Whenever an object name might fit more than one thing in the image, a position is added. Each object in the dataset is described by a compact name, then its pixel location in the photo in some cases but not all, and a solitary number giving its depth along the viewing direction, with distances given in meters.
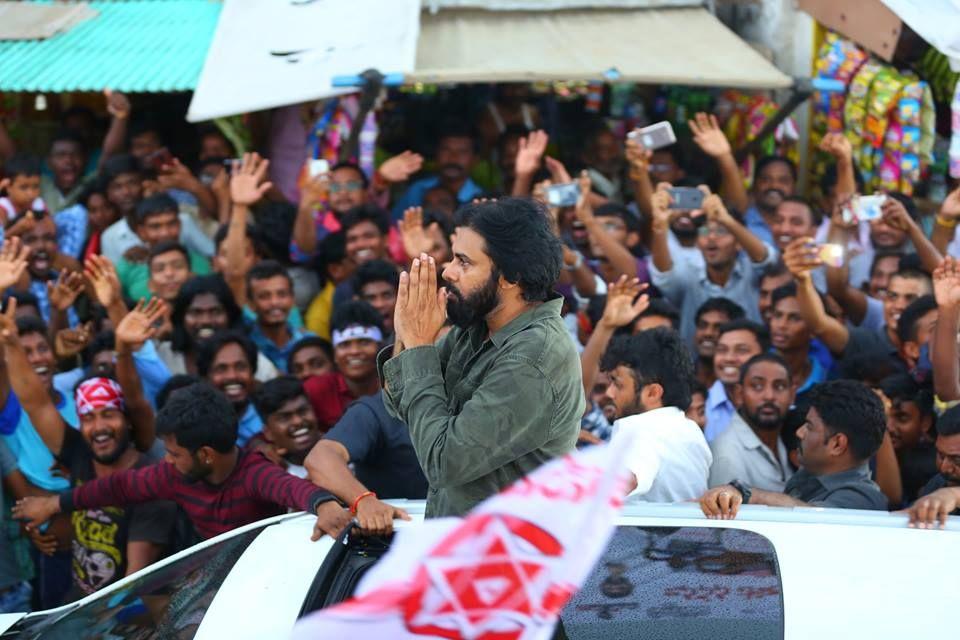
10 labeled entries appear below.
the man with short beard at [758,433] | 9.66
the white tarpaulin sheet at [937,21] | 12.46
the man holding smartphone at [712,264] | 13.23
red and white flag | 4.71
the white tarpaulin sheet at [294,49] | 14.12
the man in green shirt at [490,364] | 5.76
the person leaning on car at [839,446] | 8.51
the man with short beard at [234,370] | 11.23
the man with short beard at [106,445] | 9.50
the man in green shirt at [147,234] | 14.01
